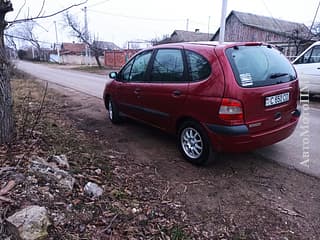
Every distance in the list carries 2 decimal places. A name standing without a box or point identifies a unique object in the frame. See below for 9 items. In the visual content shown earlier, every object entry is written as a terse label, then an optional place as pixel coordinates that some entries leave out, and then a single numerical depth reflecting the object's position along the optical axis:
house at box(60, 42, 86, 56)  60.81
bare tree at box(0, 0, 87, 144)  3.97
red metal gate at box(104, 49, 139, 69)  29.58
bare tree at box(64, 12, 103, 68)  32.62
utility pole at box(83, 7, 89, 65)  35.15
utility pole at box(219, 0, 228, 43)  12.66
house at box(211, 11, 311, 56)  30.12
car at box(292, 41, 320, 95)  9.34
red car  3.70
